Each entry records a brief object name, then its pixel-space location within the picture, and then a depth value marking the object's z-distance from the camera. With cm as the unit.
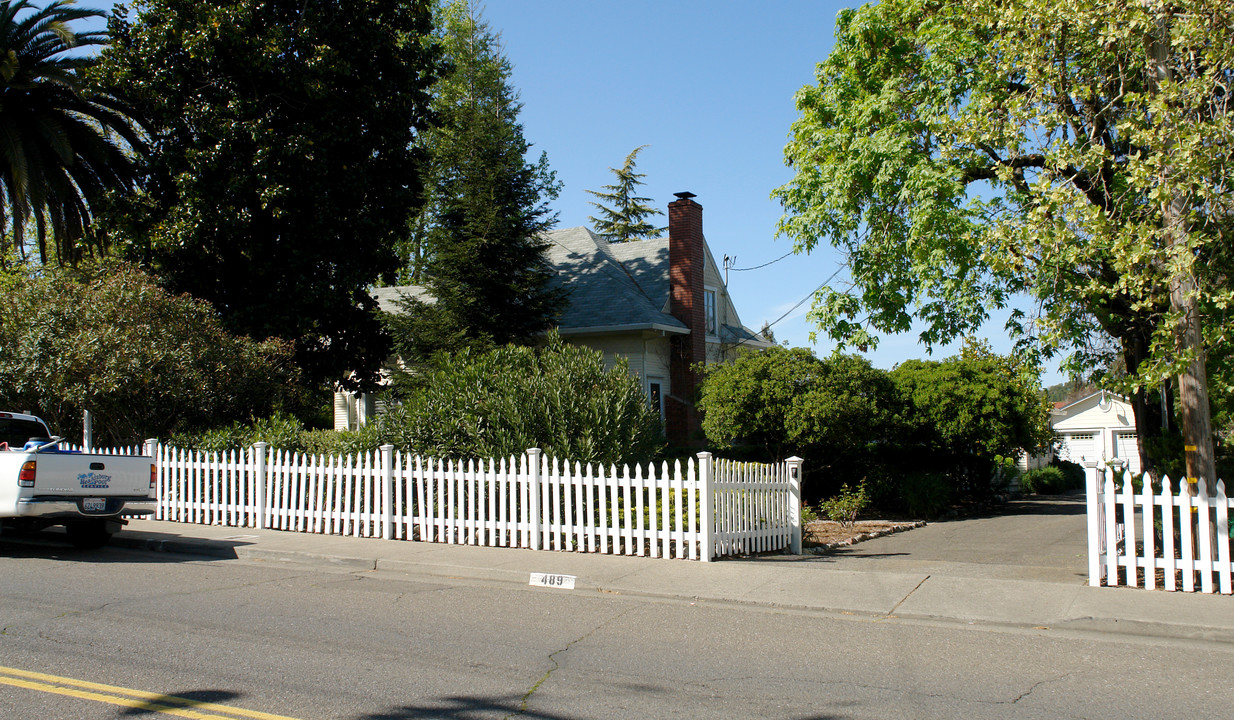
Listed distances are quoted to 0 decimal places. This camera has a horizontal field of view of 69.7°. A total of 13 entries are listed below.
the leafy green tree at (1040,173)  880
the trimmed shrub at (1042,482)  3102
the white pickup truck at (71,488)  999
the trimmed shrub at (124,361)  1539
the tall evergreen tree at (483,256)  2198
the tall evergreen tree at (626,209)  5253
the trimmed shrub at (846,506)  1680
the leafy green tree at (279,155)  2034
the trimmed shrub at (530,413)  1209
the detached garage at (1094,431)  3866
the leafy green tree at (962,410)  1909
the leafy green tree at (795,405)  1667
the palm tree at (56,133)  1966
